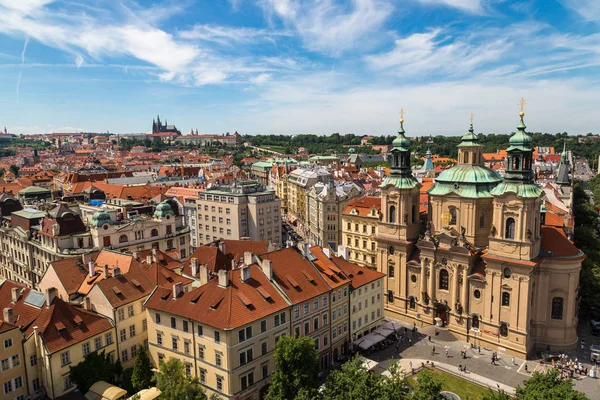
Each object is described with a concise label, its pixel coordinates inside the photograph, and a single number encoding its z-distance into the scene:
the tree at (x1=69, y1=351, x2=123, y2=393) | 44.06
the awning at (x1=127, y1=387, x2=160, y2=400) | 42.56
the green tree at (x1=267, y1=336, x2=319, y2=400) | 39.78
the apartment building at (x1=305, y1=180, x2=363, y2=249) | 106.88
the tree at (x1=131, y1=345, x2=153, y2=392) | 45.25
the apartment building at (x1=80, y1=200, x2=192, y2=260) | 72.69
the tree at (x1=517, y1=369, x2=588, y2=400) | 32.94
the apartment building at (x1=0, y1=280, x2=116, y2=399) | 43.41
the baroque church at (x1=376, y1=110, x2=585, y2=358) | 56.81
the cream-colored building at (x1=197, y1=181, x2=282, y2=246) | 96.75
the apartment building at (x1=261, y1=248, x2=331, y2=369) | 49.97
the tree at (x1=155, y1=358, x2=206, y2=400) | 39.09
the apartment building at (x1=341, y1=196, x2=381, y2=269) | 89.88
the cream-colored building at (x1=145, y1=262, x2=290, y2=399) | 43.25
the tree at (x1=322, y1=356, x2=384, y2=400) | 36.06
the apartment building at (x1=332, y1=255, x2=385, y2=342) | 58.72
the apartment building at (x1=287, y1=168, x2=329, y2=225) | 136.12
